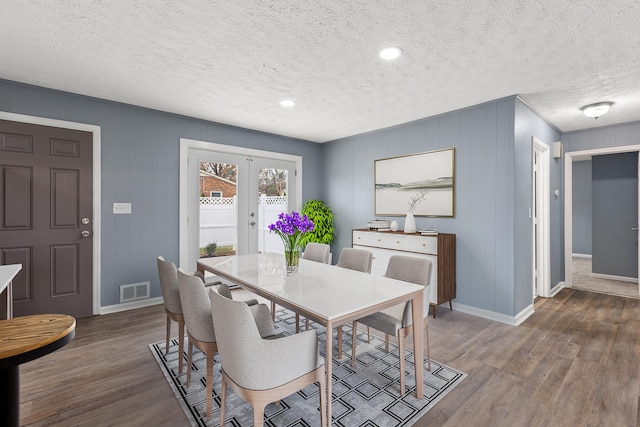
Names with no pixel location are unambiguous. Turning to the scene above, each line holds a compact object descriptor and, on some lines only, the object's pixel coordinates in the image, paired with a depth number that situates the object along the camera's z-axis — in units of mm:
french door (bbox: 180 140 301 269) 4355
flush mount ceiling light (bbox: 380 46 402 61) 2398
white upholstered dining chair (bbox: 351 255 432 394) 2168
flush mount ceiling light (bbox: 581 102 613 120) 3486
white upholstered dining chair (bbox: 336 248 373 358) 2969
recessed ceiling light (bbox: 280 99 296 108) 3602
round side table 1204
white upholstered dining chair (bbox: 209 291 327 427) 1420
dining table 1647
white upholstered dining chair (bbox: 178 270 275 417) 1840
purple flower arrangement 2477
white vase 4121
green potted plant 5387
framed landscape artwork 4031
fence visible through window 4484
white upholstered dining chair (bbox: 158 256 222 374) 2293
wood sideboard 3641
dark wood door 3096
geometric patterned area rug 1851
